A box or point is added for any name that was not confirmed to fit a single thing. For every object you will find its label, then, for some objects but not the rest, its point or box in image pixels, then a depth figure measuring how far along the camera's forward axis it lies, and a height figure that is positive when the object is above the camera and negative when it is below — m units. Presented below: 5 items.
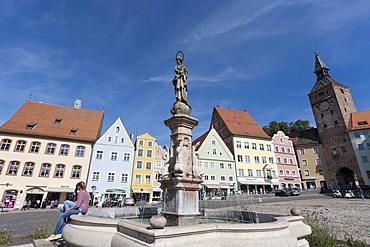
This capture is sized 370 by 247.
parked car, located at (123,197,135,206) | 23.35 -0.83
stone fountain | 3.02 -0.54
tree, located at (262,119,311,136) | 57.38 +18.85
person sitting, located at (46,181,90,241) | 5.12 -0.34
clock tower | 40.66 +13.48
